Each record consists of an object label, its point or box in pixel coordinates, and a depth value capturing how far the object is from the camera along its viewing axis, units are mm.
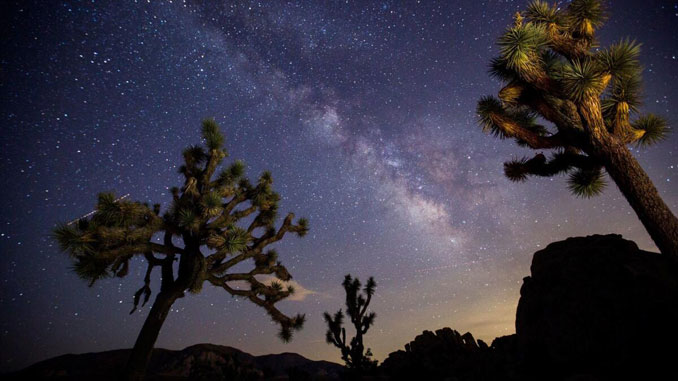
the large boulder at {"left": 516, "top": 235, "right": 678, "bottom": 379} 4031
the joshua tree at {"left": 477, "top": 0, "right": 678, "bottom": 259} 5906
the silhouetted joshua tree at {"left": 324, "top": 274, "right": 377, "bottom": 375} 10297
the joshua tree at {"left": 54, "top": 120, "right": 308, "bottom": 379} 6809
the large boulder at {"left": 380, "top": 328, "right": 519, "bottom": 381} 5500
